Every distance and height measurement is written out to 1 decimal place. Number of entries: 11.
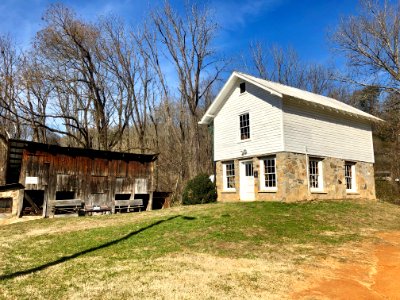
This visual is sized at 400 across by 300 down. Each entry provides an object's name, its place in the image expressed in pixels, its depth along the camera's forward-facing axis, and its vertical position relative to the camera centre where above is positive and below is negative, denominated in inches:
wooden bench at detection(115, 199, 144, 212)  854.8 -29.5
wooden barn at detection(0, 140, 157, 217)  749.9 +31.3
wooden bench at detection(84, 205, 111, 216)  778.8 -39.0
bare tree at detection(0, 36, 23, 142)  1104.8 +320.1
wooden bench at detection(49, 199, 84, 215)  753.0 -29.3
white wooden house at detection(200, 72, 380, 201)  693.3 +108.6
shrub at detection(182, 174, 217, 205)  831.7 +2.1
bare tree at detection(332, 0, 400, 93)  922.7 +411.1
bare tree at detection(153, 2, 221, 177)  1277.1 +486.3
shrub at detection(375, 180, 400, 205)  1087.0 +5.0
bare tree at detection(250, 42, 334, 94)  1576.0 +534.9
